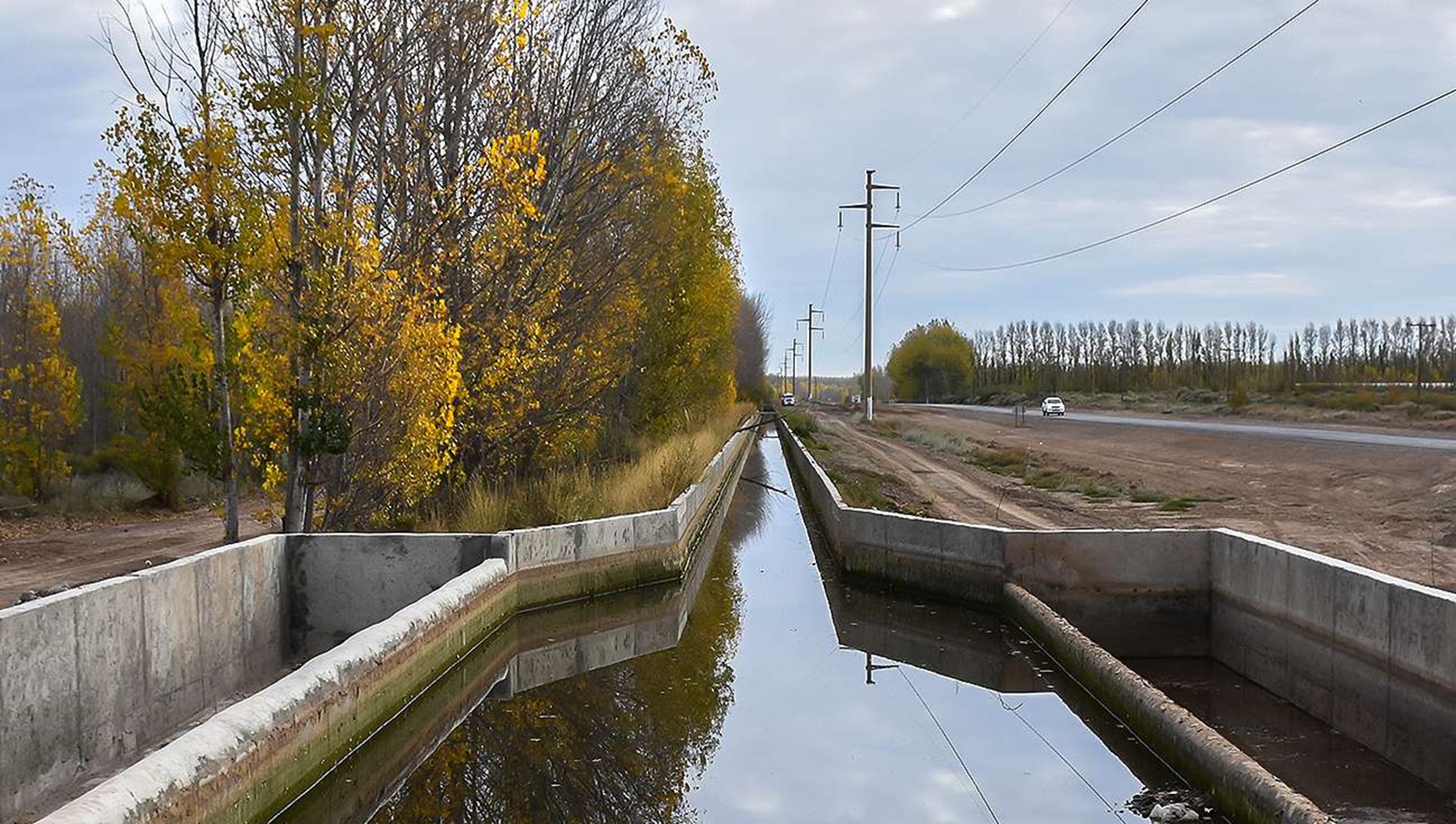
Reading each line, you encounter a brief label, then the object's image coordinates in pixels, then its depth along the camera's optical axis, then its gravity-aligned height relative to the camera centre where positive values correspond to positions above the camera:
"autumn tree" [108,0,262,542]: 12.73 +1.66
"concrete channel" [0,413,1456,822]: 7.58 -2.18
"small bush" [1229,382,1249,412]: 60.66 -1.23
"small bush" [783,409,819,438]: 49.44 -1.93
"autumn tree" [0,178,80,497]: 25.94 +0.11
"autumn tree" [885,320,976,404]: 128.62 +1.30
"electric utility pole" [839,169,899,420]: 55.12 +3.87
